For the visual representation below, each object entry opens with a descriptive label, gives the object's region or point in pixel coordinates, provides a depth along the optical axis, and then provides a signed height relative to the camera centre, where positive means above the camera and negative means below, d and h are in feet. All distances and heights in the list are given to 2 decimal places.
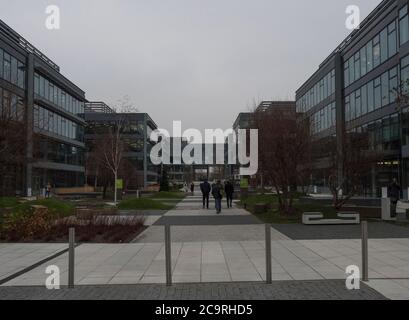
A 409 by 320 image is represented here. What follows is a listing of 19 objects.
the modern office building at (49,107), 167.66 +32.32
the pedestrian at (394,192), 76.01 -1.63
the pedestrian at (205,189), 99.81 -1.50
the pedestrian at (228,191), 104.42 -1.99
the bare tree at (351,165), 74.64 +2.64
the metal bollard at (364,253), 28.04 -4.11
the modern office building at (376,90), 92.12 +27.13
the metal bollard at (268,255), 27.61 -4.19
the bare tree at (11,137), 63.21 +5.94
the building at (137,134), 292.77 +29.76
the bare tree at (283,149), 71.92 +4.89
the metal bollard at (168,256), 27.35 -4.27
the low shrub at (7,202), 84.94 -3.89
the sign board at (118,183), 128.90 -0.35
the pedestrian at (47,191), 159.19 -3.05
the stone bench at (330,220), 61.52 -4.73
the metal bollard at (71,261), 27.13 -4.51
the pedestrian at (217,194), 86.89 -2.23
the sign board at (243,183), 137.04 -0.37
